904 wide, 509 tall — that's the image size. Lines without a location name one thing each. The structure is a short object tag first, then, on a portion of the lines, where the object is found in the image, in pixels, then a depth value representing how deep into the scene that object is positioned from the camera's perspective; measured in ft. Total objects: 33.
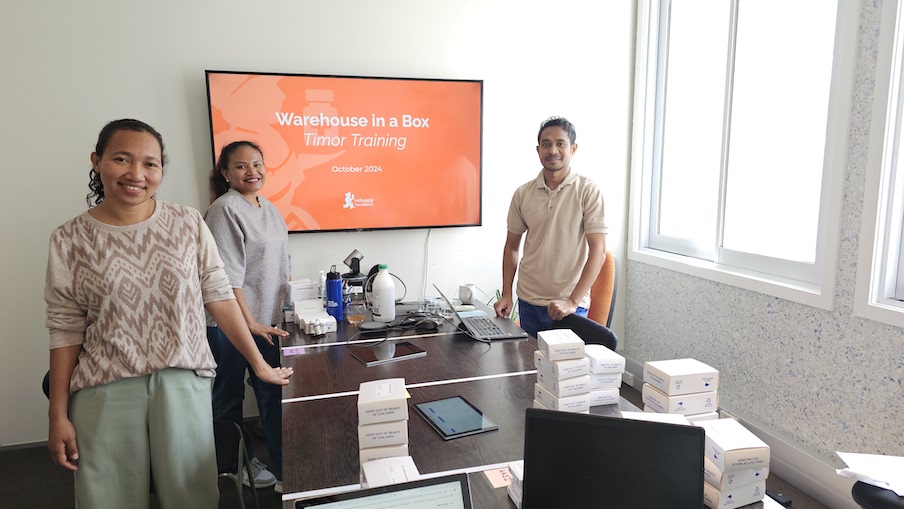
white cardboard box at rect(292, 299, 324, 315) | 8.25
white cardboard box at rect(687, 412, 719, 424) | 4.29
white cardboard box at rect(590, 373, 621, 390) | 4.98
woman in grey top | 7.36
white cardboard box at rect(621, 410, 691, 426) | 3.87
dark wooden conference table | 4.08
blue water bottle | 8.55
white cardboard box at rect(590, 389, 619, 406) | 5.00
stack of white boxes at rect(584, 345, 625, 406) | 4.95
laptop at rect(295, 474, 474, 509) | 2.82
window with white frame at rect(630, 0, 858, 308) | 7.97
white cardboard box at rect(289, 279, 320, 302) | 8.79
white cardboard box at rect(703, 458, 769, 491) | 3.51
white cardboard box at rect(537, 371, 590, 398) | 4.58
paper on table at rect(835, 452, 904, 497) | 4.03
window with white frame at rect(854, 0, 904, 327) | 6.69
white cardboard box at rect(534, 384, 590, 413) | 4.58
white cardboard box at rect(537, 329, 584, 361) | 4.59
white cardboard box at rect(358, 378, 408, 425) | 3.87
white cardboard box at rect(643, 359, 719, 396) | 4.27
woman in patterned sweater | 4.70
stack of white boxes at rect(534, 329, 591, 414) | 4.58
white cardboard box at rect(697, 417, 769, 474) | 3.47
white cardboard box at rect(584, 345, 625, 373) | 4.94
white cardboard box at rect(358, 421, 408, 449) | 3.92
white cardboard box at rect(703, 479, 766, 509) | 3.53
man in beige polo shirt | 8.45
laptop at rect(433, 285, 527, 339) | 7.50
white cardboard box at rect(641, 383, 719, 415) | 4.30
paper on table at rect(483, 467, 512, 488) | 3.94
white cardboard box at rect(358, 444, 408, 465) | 3.90
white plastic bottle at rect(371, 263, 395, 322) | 8.20
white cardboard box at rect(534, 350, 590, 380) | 4.54
